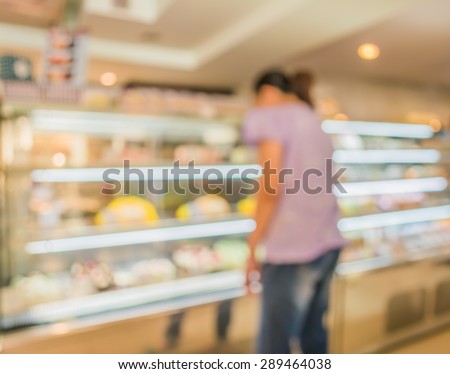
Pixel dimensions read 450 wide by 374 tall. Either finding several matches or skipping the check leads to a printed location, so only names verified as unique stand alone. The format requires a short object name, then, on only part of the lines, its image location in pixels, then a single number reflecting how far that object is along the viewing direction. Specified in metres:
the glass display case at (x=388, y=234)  2.71
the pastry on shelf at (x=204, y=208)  2.68
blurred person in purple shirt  1.76
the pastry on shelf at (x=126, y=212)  2.41
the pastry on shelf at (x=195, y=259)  2.62
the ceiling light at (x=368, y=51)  3.29
